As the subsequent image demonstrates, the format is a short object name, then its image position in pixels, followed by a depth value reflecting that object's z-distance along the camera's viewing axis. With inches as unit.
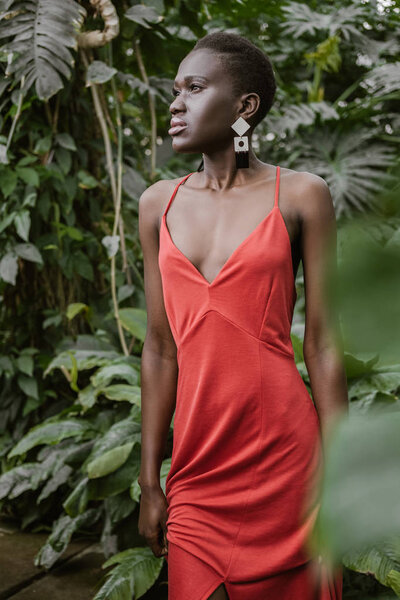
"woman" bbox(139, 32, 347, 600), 45.6
